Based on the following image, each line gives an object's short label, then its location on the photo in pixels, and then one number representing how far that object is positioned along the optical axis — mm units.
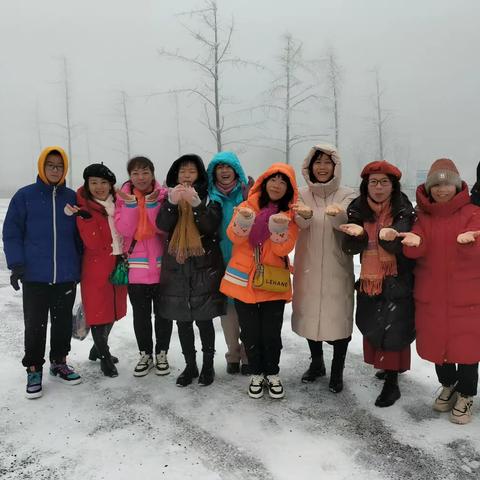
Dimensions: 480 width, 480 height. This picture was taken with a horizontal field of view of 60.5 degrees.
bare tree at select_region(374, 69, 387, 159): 23359
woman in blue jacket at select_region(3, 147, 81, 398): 3461
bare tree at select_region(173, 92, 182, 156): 39125
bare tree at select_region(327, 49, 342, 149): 21844
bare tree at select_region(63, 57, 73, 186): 27359
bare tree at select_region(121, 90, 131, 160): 30641
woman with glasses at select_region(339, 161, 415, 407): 3148
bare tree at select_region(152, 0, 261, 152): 11548
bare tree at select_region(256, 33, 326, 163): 16969
